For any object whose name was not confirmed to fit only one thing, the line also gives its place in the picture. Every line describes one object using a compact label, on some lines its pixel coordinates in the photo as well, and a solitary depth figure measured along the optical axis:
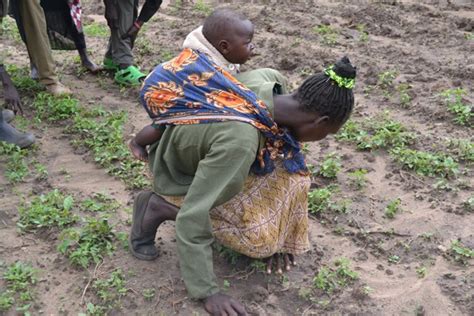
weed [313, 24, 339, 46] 5.88
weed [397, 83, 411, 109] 4.61
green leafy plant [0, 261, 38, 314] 2.62
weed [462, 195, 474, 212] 3.41
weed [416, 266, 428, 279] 2.93
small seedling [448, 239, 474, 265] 3.02
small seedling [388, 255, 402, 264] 3.04
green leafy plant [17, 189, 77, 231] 3.15
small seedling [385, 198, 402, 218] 3.37
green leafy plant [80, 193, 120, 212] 3.32
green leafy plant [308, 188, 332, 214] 3.38
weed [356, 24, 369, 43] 5.90
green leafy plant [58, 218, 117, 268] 2.88
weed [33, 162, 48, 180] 3.64
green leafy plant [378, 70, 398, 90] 4.92
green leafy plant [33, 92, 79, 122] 4.43
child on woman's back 2.51
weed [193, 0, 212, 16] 6.98
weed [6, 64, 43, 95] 4.82
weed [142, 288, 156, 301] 2.69
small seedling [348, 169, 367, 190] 3.64
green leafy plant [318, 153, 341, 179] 3.73
